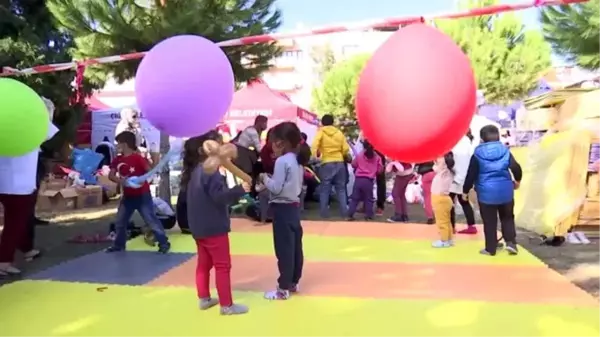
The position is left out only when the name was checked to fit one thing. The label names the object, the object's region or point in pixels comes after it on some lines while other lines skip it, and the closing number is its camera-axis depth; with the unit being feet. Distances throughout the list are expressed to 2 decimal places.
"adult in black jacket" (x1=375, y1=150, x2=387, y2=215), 35.19
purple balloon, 12.98
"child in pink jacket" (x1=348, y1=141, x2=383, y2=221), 31.76
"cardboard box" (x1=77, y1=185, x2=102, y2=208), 36.37
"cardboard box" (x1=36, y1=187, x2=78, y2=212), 34.78
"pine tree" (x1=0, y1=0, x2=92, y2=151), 25.68
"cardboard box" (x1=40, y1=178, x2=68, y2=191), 35.37
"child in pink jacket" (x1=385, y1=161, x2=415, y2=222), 31.04
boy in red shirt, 21.39
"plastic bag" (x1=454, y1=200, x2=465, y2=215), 33.58
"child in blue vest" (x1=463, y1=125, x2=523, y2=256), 21.36
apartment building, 127.34
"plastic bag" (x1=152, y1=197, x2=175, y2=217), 27.45
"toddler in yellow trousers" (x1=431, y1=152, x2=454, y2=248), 23.70
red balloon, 9.66
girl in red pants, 14.66
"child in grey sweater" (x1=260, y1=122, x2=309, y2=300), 15.69
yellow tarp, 25.22
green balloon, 12.98
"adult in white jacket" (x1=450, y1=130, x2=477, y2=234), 24.47
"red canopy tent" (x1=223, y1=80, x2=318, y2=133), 50.75
